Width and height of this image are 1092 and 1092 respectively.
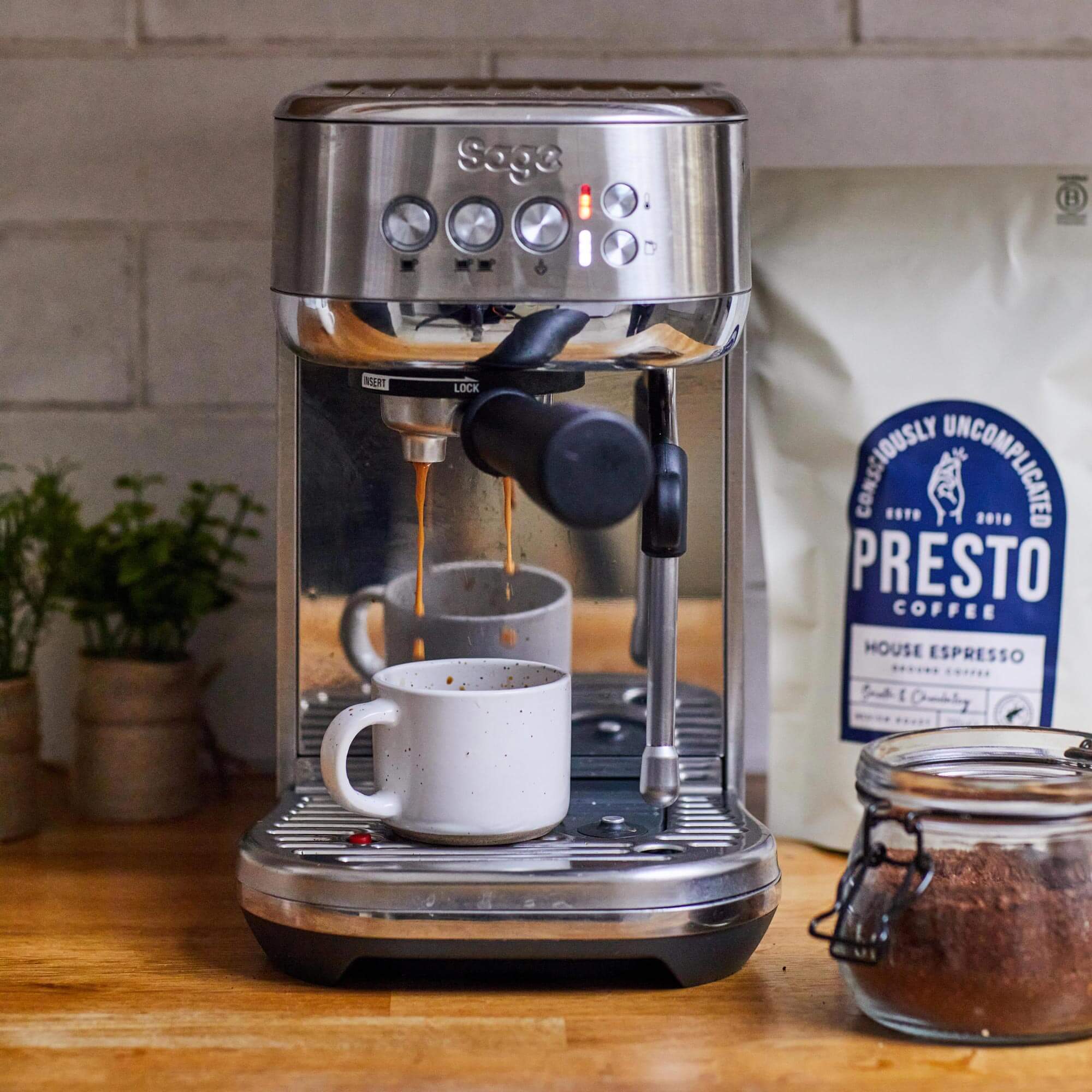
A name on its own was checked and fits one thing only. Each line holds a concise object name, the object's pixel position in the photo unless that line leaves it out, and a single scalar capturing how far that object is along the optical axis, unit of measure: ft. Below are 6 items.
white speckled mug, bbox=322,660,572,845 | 4.38
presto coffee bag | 4.78
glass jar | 4.18
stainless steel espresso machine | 4.27
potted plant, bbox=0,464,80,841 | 4.93
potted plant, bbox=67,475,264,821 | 5.00
